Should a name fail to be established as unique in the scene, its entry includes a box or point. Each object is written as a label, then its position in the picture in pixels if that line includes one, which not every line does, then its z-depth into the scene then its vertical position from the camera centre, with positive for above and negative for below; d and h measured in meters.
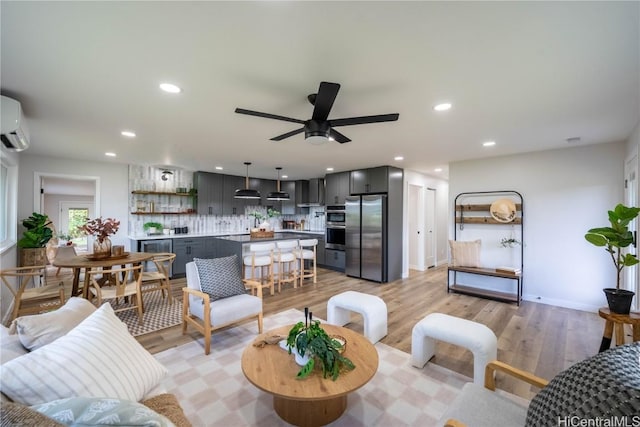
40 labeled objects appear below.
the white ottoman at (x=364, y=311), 2.89 -1.12
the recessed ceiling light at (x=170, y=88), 2.16 +1.04
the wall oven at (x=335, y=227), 6.55 -0.34
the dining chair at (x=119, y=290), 3.17 -0.97
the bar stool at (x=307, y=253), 5.38 -0.82
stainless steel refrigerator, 5.62 -0.51
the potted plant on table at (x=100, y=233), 3.49 -0.27
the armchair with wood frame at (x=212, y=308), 2.72 -1.02
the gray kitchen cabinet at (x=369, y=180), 5.66 +0.74
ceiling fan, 1.91 +0.76
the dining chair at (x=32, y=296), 2.84 -0.94
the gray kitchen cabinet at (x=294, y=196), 8.20 +0.54
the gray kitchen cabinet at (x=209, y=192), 6.68 +0.55
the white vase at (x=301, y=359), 1.80 -1.00
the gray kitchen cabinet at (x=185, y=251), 5.90 -0.87
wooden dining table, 3.14 -0.61
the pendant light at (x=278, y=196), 5.78 +0.38
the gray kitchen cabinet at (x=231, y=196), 7.11 +0.47
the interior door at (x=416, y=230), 6.77 -0.41
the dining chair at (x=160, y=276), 3.86 -0.94
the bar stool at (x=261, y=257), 4.59 -0.80
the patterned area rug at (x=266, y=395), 1.85 -1.42
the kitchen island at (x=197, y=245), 5.07 -0.69
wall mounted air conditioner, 2.21 +0.77
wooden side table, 2.14 -0.91
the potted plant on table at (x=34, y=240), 4.47 -0.48
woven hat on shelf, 4.54 +0.07
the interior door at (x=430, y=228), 7.00 -0.38
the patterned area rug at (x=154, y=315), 3.28 -1.41
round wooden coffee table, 1.56 -1.04
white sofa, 0.97 -0.64
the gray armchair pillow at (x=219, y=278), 3.00 -0.75
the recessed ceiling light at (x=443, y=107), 2.50 +1.03
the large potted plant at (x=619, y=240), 2.23 -0.22
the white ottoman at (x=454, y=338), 2.16 -1.07
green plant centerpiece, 1.70 -0.91
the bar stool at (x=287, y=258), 4.92 -0.84
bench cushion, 4.76 -0.70
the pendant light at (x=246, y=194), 5.29 +0.38
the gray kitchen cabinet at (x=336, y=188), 6.40 +0.64
